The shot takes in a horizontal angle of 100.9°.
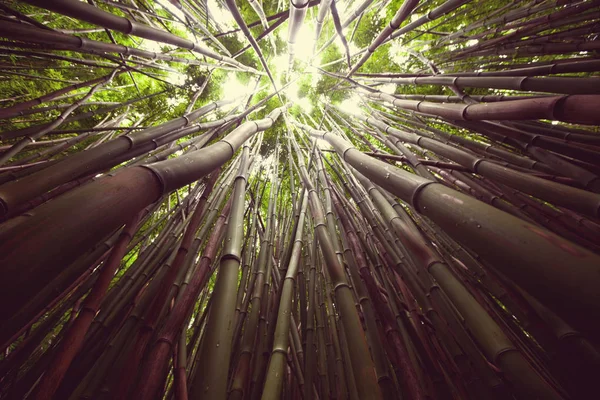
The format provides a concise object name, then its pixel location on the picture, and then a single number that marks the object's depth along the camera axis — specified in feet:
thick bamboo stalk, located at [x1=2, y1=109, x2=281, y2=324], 1.44
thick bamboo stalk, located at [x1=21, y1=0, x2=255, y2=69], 2.93
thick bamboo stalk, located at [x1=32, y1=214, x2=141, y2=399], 2.30
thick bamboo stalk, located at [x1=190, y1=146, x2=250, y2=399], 2.25
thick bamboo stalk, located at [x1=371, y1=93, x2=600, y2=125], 2.44
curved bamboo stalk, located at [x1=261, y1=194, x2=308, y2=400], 2.81
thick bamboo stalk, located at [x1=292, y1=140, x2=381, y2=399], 2.56
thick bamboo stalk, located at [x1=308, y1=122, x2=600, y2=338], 1.47
